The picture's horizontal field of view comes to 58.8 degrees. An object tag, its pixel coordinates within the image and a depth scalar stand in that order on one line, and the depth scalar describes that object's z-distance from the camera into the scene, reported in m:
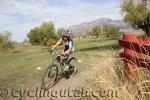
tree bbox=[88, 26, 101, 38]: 66.26
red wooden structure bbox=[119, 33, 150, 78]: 2.25
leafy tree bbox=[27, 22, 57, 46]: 47.43
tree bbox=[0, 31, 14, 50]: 44.84
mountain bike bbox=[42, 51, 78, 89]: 4.30
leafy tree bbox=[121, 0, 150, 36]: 23.24
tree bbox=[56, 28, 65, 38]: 48.81
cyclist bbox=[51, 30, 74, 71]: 4.88
